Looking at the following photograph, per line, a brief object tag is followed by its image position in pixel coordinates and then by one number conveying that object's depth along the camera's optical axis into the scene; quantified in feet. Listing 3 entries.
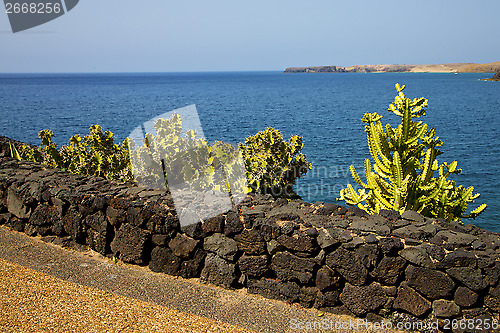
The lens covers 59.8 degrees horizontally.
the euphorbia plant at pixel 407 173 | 21.57
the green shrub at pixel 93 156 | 31.63
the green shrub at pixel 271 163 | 25.00
